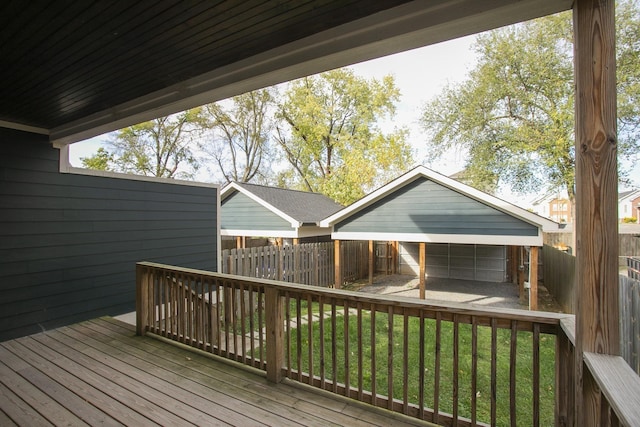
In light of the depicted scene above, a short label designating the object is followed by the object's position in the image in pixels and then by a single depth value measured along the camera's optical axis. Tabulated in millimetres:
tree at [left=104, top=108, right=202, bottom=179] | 18344
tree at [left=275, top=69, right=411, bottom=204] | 21484
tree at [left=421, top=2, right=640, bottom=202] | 11430
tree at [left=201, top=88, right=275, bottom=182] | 21453
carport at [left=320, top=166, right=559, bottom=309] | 7656
